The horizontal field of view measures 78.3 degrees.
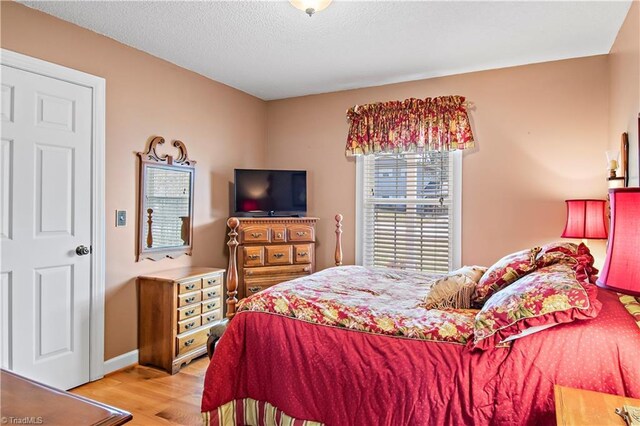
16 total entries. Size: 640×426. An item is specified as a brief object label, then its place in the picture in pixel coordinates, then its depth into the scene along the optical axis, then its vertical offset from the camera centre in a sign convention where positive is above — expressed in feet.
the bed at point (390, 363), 4.98 -2.16
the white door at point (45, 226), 8.22 -0.36
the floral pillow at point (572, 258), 5.94 -0.70
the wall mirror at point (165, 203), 11.03 +0.22
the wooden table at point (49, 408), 2.87 -1.52
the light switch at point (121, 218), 10.39 -0.20
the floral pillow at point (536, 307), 5.02 -1.22
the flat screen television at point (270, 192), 13.75 +0.70
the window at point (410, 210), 12.94 +0.10
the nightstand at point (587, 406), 3.77 -1.97
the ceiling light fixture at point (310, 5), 7.56 +4.04
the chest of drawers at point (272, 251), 12.70 -1.31
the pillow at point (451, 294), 6.86 -1.43
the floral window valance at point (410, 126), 12.42 +2.91
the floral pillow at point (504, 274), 6.73 -1.04
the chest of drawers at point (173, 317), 10.32 -2.90
